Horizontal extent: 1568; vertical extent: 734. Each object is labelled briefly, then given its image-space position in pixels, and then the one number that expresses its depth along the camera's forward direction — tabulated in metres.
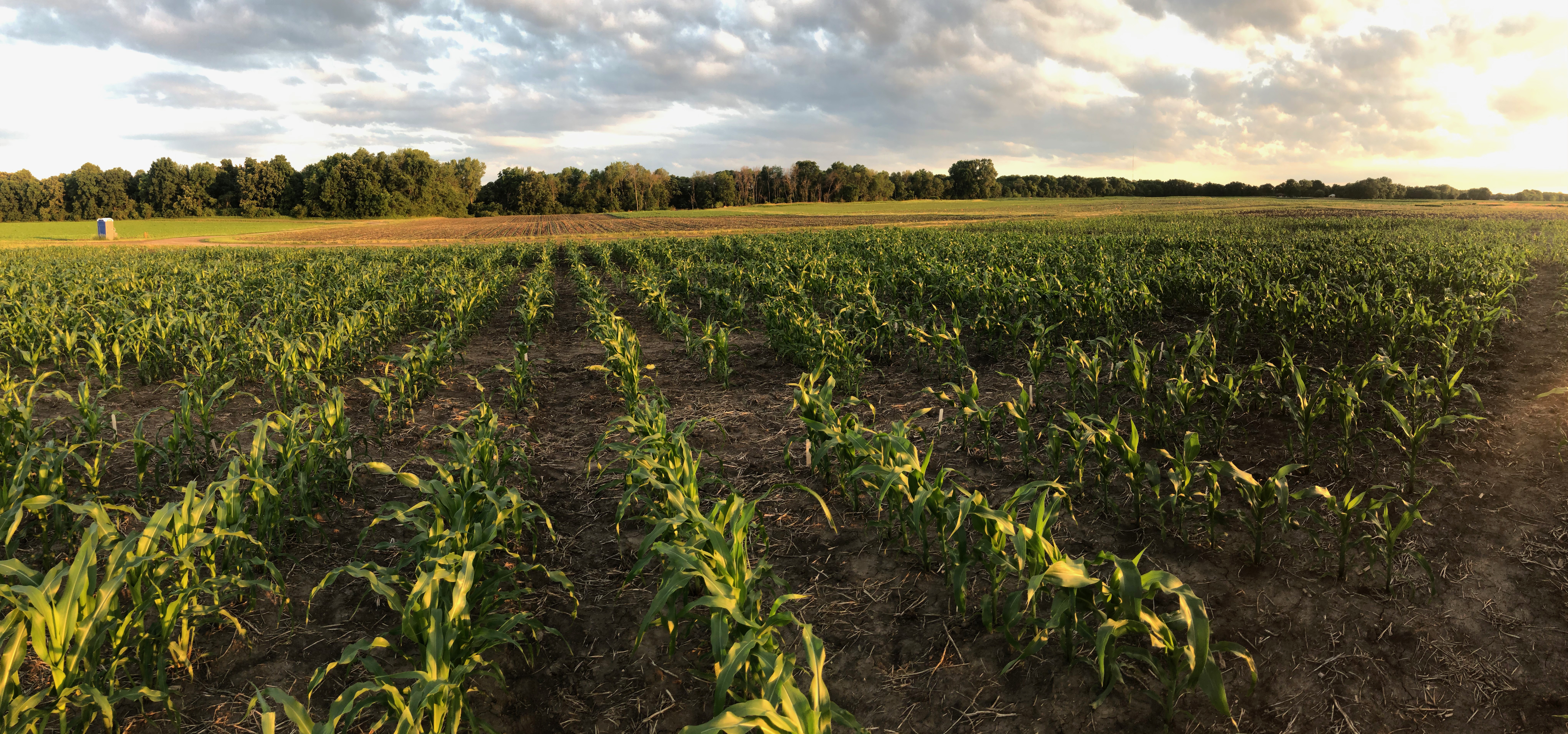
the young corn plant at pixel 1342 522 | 3.15
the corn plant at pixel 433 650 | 2.08
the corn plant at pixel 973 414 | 4.39
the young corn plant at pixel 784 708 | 1.84
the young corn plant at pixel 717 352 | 7.05
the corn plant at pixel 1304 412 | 4.43
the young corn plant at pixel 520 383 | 6.18
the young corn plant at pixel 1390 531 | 3.07
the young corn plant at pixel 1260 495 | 3.26
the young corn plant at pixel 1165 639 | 2.18
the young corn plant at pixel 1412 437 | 3.92
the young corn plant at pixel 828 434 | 3.78
